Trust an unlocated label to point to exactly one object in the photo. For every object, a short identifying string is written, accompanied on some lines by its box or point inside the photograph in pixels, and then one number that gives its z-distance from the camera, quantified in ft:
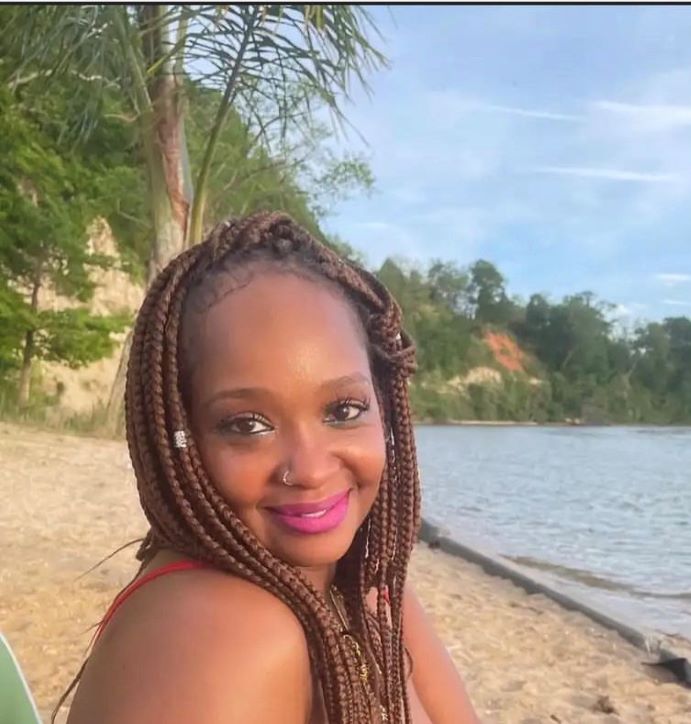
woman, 2.92
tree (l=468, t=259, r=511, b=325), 172.65
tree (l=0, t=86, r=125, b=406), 50.55
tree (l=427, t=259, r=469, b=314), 167.63
